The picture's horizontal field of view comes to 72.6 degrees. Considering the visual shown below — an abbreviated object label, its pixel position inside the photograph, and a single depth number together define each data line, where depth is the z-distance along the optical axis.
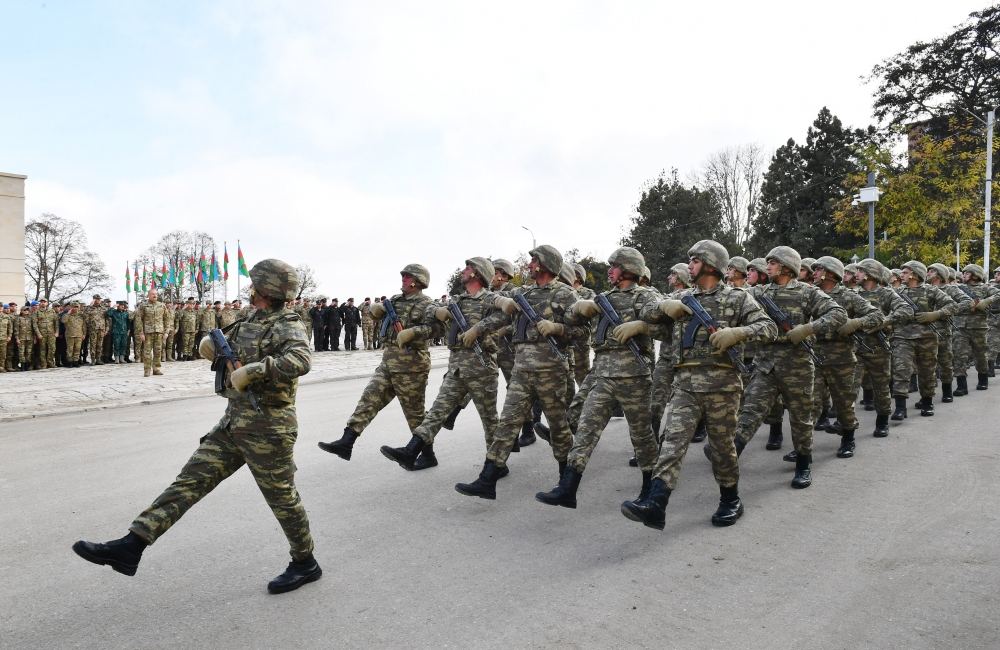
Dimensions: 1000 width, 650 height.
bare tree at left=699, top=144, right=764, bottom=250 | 50.00
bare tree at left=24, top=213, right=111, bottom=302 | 45.34
